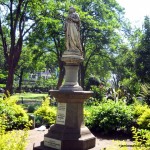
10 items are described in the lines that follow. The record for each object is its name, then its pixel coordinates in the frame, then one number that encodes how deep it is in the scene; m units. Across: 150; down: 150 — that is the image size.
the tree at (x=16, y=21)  20.28
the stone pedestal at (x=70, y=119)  7.82
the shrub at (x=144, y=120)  11.28
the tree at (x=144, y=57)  28.28
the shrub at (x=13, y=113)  12.33
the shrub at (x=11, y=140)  4.42
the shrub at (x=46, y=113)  13.37
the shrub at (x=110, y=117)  11.78
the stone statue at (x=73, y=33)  8.44
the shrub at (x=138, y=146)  4.26
